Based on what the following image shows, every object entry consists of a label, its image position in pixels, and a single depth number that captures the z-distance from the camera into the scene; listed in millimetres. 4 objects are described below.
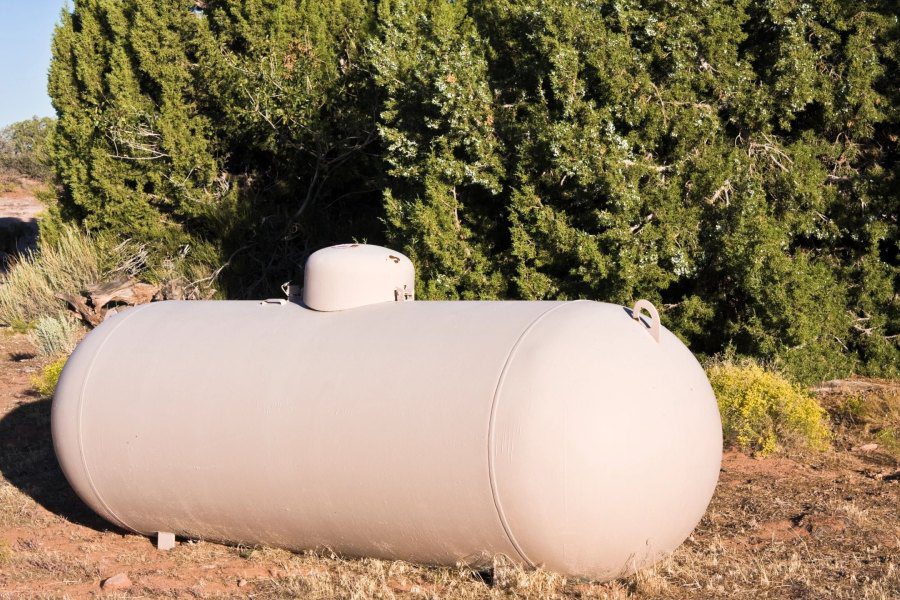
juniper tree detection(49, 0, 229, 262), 14258
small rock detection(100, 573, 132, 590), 5422
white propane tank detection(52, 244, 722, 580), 4742
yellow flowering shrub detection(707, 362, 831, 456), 8312
